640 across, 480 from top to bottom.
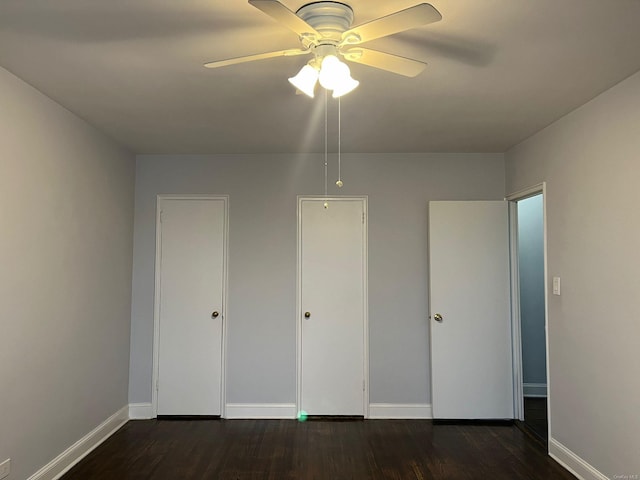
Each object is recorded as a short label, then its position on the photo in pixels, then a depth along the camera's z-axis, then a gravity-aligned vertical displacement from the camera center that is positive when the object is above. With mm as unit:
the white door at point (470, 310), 3920 -365
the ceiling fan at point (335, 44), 1577 +891
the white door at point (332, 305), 4051 -330
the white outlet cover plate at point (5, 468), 2385 -1091
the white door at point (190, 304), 4055 -320
